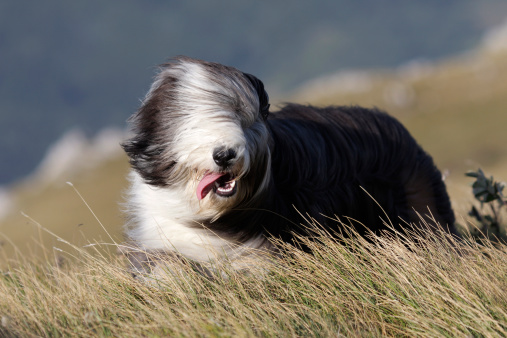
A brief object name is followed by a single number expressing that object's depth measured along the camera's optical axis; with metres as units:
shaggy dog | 7.41
